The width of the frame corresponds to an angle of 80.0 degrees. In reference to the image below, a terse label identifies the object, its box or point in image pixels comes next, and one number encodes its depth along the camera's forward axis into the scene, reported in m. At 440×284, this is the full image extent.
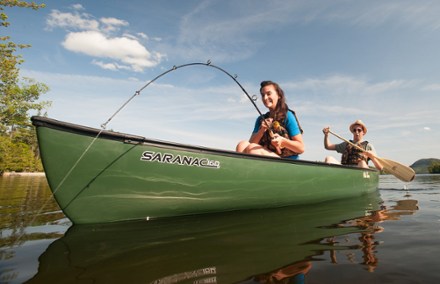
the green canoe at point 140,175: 2.76
